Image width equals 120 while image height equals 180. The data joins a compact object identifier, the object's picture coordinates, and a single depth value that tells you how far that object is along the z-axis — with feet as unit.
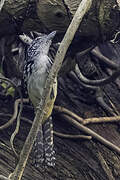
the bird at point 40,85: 19.02
